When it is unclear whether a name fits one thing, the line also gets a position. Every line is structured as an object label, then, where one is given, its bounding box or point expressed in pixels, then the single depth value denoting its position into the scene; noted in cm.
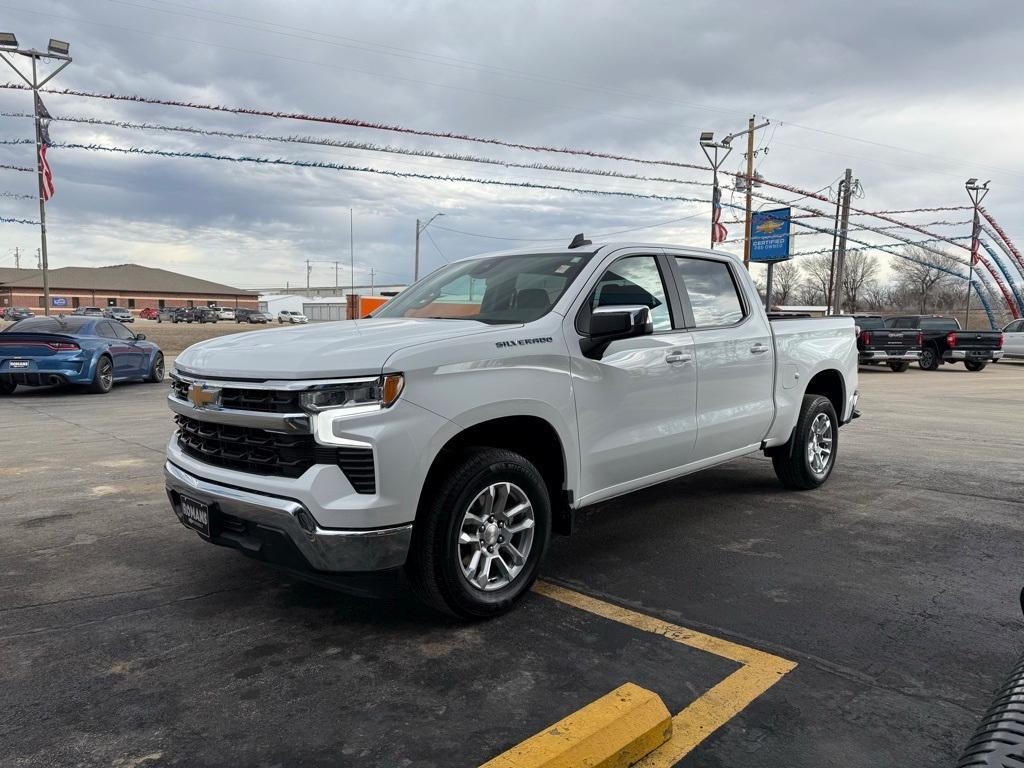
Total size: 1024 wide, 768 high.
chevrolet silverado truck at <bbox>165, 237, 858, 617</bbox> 315
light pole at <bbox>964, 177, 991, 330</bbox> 3978
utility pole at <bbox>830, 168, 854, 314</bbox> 3162
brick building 9381
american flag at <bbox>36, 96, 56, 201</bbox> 1823
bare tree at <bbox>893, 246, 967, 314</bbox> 8040
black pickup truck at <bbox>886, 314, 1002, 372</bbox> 2311
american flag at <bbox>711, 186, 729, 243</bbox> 2634
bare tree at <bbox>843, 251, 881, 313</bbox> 8769
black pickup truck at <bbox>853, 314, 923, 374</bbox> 2189
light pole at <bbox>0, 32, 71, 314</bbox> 1777
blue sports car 1222
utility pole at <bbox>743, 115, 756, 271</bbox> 2933
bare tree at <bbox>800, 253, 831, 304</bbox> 8719
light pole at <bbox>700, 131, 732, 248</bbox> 2583
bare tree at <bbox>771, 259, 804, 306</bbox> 9405
